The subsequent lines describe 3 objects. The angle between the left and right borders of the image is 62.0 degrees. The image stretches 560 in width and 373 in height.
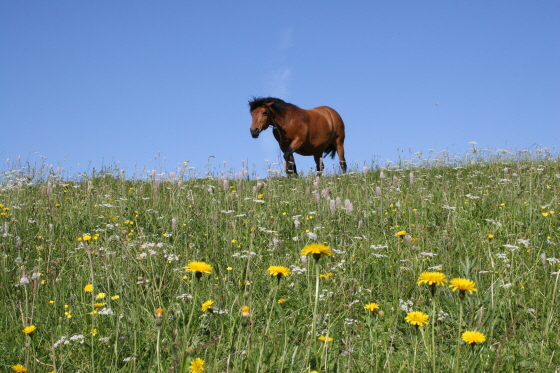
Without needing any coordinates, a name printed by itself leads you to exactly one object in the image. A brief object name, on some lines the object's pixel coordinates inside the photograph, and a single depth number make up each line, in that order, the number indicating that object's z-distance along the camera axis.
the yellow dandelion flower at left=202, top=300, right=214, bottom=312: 2.03
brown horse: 11.98
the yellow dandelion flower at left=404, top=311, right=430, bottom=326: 1.95
